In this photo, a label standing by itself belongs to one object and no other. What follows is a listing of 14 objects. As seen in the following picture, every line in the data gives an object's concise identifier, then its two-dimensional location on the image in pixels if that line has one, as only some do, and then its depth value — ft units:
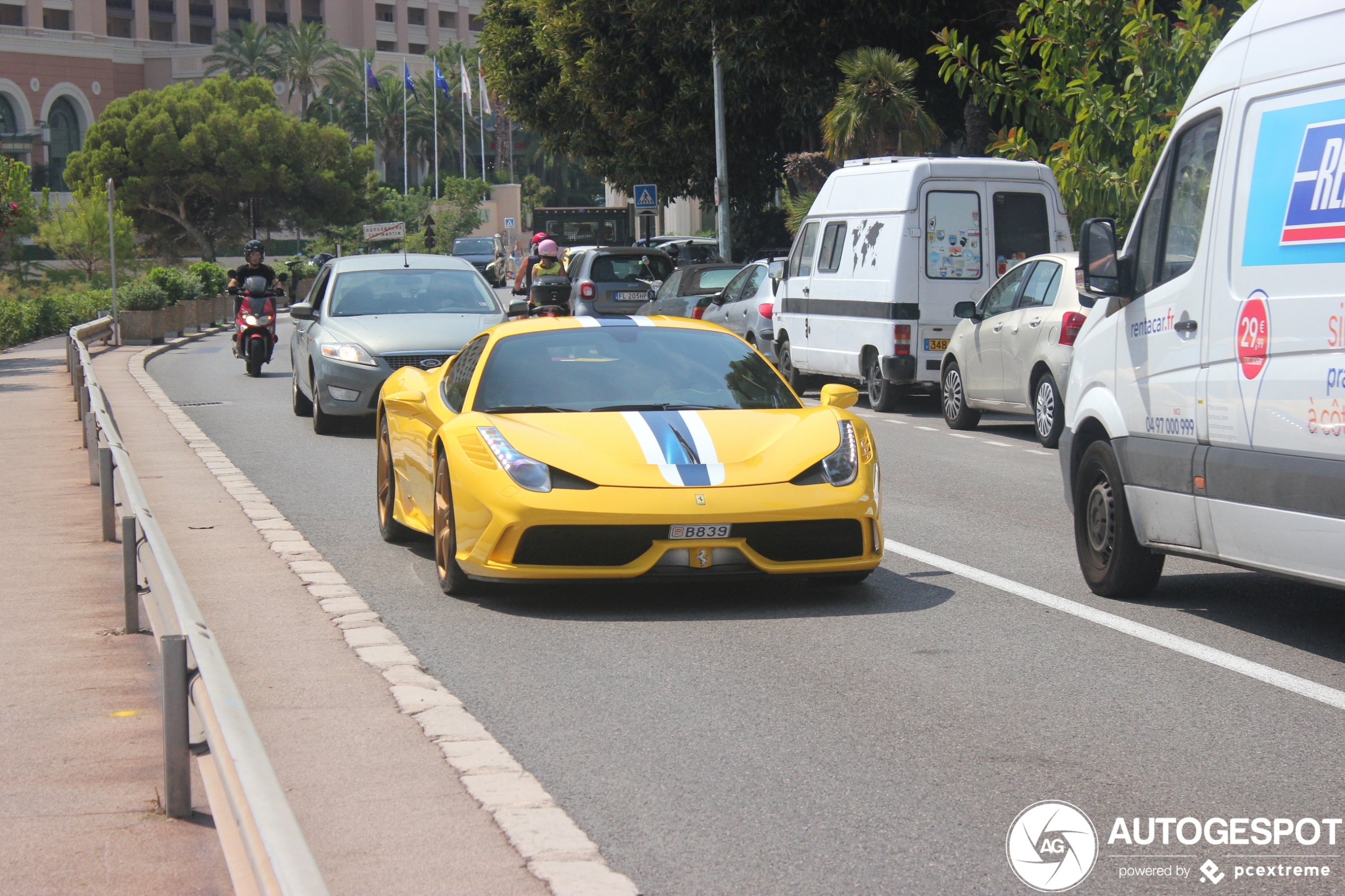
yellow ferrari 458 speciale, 24.57
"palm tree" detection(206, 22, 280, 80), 333.83
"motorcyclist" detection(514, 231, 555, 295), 65.92
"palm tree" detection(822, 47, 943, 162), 98.58
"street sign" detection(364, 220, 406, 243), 193.88
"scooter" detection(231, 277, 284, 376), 80.48
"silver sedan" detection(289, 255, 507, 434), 51.83
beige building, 337.72
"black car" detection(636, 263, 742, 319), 82.07
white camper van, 57.67
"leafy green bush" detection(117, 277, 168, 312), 116.47
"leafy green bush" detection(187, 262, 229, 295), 146.10
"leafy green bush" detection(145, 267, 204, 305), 126.11
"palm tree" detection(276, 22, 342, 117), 332.60
